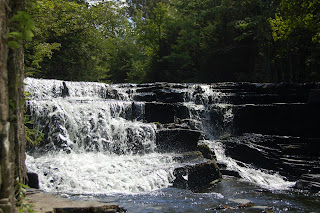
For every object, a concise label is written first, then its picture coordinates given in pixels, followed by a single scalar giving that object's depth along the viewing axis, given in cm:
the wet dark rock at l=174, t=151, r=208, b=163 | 850
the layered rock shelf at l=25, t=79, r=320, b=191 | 933
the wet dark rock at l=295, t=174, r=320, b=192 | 805
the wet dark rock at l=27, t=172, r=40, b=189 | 614
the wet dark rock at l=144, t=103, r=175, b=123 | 1148
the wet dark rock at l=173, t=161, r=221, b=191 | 756
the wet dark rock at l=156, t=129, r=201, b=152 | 980
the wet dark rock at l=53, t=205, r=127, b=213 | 399
